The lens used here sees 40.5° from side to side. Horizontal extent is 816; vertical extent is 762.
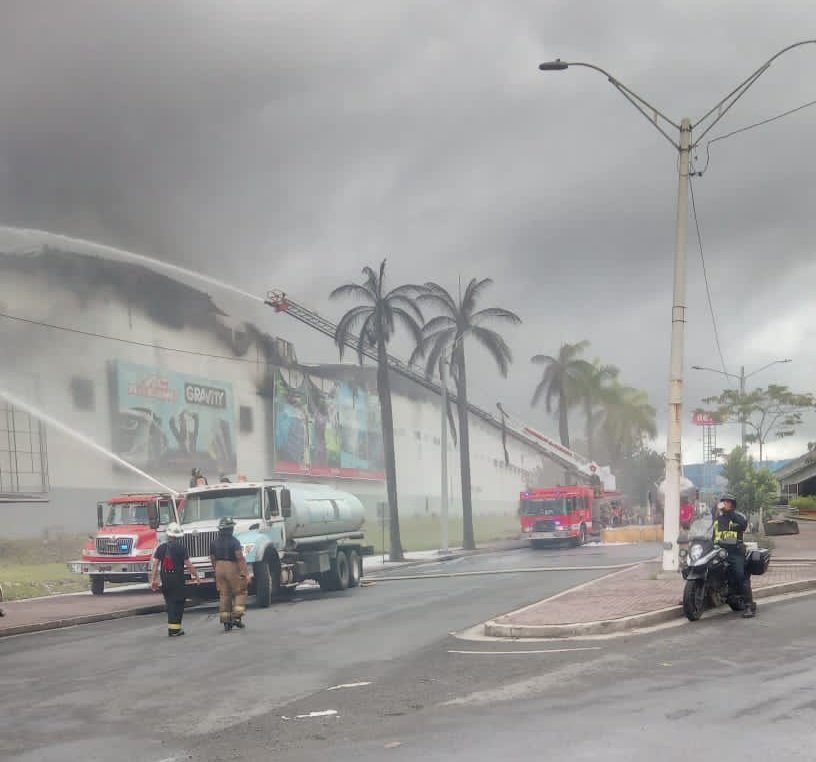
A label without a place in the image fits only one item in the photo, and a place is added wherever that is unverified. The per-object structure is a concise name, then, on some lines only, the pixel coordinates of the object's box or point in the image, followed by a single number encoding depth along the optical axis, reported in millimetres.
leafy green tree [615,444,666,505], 104125
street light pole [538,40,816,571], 20859
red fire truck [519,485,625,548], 49875
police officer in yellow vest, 14516
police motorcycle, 14312
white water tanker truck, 22438
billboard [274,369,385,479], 63875
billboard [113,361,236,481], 50219
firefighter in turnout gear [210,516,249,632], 17141
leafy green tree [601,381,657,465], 90000
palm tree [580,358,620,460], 85188
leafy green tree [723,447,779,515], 41094
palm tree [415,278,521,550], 58062
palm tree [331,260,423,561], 49625
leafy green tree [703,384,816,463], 65188
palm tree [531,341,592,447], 81625
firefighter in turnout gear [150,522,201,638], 16703
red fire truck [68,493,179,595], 28422
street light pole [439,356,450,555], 47812
